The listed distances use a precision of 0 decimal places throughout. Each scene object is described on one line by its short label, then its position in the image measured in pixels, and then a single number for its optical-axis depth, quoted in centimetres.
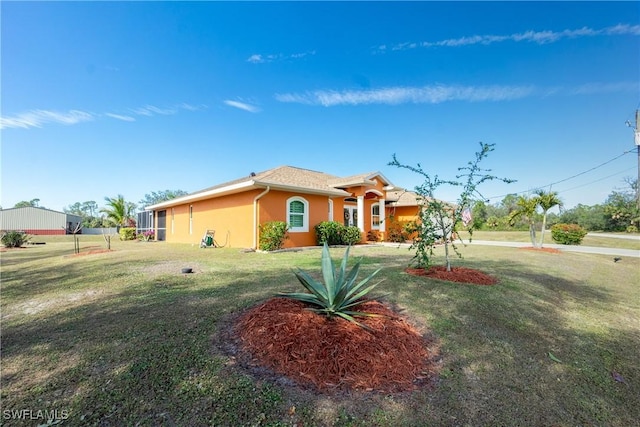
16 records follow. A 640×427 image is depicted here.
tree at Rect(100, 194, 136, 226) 2623
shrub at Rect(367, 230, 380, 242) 1827
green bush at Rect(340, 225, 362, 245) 1465
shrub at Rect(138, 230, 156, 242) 2398
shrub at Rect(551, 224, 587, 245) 1827
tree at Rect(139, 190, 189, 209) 8174
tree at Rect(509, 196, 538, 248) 1467
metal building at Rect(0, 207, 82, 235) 3847
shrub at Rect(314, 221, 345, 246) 1388
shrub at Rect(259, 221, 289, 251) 1179
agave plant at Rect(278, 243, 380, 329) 322
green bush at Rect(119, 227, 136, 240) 2502
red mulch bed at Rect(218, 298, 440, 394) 242
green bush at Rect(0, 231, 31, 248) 1639
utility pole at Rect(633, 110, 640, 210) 1477
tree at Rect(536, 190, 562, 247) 1453
